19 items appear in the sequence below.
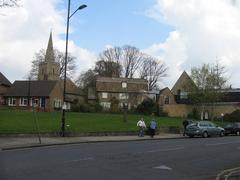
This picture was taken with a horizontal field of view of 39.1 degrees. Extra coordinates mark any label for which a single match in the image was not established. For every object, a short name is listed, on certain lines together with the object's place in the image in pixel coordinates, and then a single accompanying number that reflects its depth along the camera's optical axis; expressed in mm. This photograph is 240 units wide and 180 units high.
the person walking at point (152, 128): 30653
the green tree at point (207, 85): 64642
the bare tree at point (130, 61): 82395
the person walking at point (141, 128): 30340
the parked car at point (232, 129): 38680
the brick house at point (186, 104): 72934
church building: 68166
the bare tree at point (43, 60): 76397
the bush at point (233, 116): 63990
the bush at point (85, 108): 58359
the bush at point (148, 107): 60023
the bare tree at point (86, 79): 83516
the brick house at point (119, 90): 79024
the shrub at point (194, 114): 67510
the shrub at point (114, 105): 64821
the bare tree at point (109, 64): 82658
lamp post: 25042
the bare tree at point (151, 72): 81913
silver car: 32419
